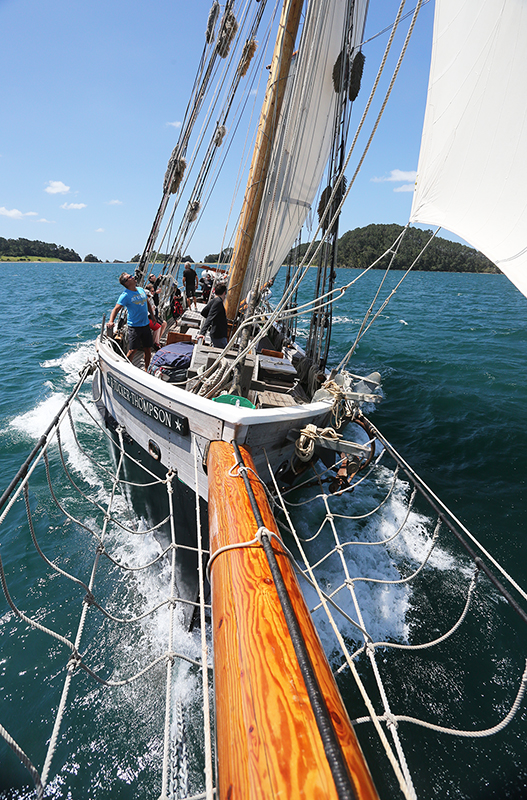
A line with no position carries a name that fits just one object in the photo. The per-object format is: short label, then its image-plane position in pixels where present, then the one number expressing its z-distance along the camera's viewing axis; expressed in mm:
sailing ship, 1144
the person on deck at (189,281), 13659
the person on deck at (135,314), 5695
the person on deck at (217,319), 5625
